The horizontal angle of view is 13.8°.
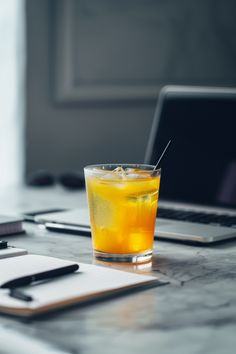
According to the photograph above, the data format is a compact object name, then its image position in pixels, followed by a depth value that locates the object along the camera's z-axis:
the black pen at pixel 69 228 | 1.21
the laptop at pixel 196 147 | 1.50
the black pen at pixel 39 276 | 0.88
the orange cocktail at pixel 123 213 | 1.03
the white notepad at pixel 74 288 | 0.84
